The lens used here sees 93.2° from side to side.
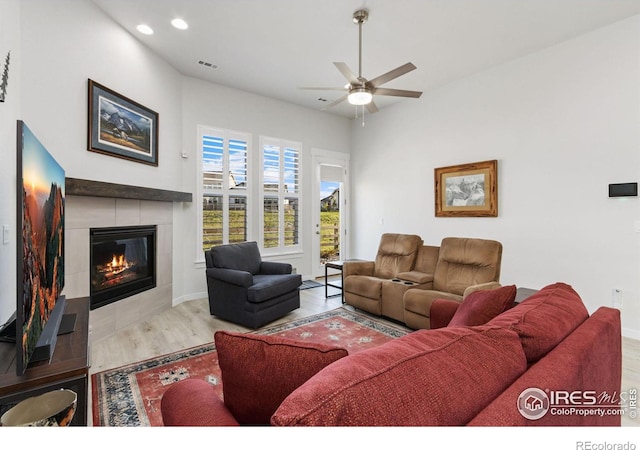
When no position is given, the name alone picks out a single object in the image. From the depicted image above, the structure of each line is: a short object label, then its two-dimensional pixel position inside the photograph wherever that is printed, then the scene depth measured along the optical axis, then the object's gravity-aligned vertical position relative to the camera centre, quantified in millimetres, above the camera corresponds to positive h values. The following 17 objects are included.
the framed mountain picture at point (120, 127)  2984 +1063
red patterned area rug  1879 -1156
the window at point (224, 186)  4613 +600
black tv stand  1139 -598
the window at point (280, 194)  5234 +540
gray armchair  3297 -731
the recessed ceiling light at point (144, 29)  3252 +2126
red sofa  563 -361
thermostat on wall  3000 +347
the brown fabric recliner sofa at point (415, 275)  3146 -610
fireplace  3078 -437
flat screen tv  1057 -108
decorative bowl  1101 -701
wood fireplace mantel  2634 +338
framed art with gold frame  4164 +501
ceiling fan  2596 +1279
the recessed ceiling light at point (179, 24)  3139 +2113
